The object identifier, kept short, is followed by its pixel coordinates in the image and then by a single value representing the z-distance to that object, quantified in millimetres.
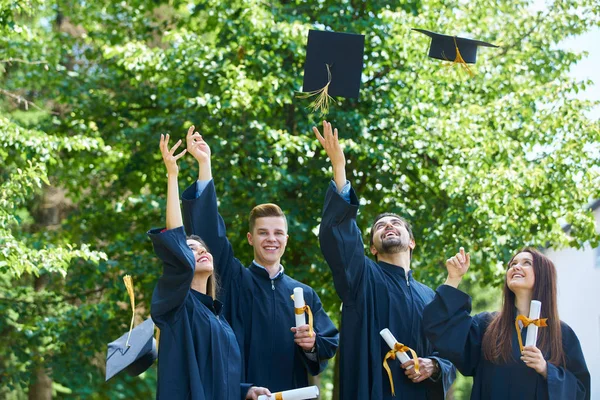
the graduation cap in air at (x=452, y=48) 6012
